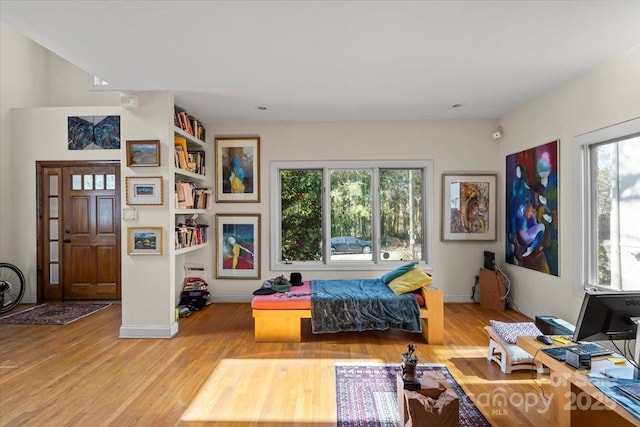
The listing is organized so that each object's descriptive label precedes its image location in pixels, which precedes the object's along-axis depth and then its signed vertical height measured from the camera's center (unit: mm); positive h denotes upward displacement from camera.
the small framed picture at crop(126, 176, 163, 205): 3510 +262
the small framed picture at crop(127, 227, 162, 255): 3496 -308
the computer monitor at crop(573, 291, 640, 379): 1674 -539
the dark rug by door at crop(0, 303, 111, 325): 4059 -1356
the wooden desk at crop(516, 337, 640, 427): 1776 -1128
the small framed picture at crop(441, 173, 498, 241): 4723 +105
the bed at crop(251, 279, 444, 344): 3375 -1099
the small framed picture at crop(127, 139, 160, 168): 3508 +671
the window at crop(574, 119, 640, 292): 2773 +60
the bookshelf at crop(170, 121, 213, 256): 3867 +267
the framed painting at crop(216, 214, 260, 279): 4832 -489
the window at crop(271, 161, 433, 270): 4914 -11
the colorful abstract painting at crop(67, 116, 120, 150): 4918 +1253
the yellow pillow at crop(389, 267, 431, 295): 3549 -771
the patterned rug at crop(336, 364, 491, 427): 2105 -1352
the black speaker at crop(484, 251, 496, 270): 4496 -672
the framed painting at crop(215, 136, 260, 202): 4844 +678
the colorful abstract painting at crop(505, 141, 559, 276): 3596 +54
